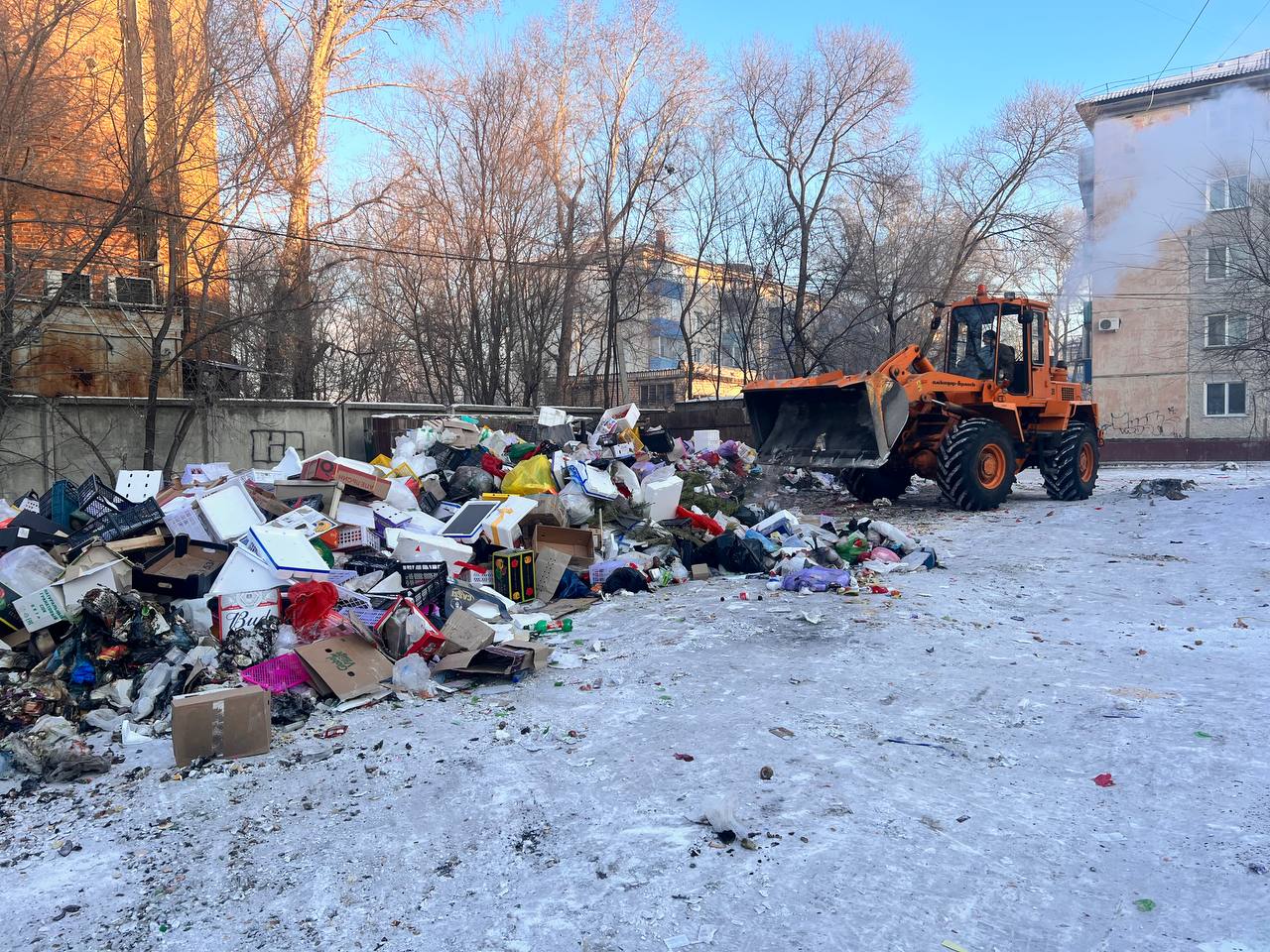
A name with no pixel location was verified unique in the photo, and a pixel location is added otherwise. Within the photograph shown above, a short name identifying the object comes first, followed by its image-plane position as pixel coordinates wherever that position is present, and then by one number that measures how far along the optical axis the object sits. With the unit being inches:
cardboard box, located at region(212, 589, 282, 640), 207.8
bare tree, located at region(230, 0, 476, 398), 509.0
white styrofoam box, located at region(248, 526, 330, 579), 225.3
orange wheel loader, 413.7
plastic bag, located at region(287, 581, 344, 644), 209.0
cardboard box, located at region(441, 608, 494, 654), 199.8
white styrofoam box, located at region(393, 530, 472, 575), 275.1
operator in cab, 457.4
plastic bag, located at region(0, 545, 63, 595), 210.1
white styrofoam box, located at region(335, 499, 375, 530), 300.7
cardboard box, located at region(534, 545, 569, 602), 277.7
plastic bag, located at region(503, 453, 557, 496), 339.3
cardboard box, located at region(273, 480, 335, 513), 309.8
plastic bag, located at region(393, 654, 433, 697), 186.4
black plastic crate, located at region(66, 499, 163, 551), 236.2
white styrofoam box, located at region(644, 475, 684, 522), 338.6
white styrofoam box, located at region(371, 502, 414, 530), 307.4
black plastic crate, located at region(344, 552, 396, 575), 263.4
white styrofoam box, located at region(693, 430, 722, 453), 531.8
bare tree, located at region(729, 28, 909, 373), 799.1
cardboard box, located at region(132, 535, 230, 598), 220.5
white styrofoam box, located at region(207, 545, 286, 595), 212.2
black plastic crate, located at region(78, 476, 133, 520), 256.4
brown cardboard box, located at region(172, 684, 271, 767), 149.6
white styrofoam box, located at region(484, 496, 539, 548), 295.1
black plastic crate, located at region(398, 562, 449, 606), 232.7
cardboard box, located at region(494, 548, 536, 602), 273.9
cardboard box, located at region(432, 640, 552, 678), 191.8
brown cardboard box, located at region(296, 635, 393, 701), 181.5
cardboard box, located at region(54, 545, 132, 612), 203.3
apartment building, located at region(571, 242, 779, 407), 804.6
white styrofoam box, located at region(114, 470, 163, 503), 310.3
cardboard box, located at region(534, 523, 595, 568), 301.1
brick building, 382.9
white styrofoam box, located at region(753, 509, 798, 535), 334.0
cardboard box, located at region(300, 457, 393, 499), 315.6
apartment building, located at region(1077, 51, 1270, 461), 602.2
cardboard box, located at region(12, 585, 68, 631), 196.2
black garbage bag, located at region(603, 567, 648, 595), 282.8
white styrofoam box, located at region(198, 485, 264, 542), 257.0
